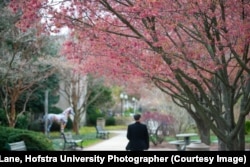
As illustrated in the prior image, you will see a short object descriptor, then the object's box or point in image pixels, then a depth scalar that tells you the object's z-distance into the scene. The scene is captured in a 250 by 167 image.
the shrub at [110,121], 46.76
